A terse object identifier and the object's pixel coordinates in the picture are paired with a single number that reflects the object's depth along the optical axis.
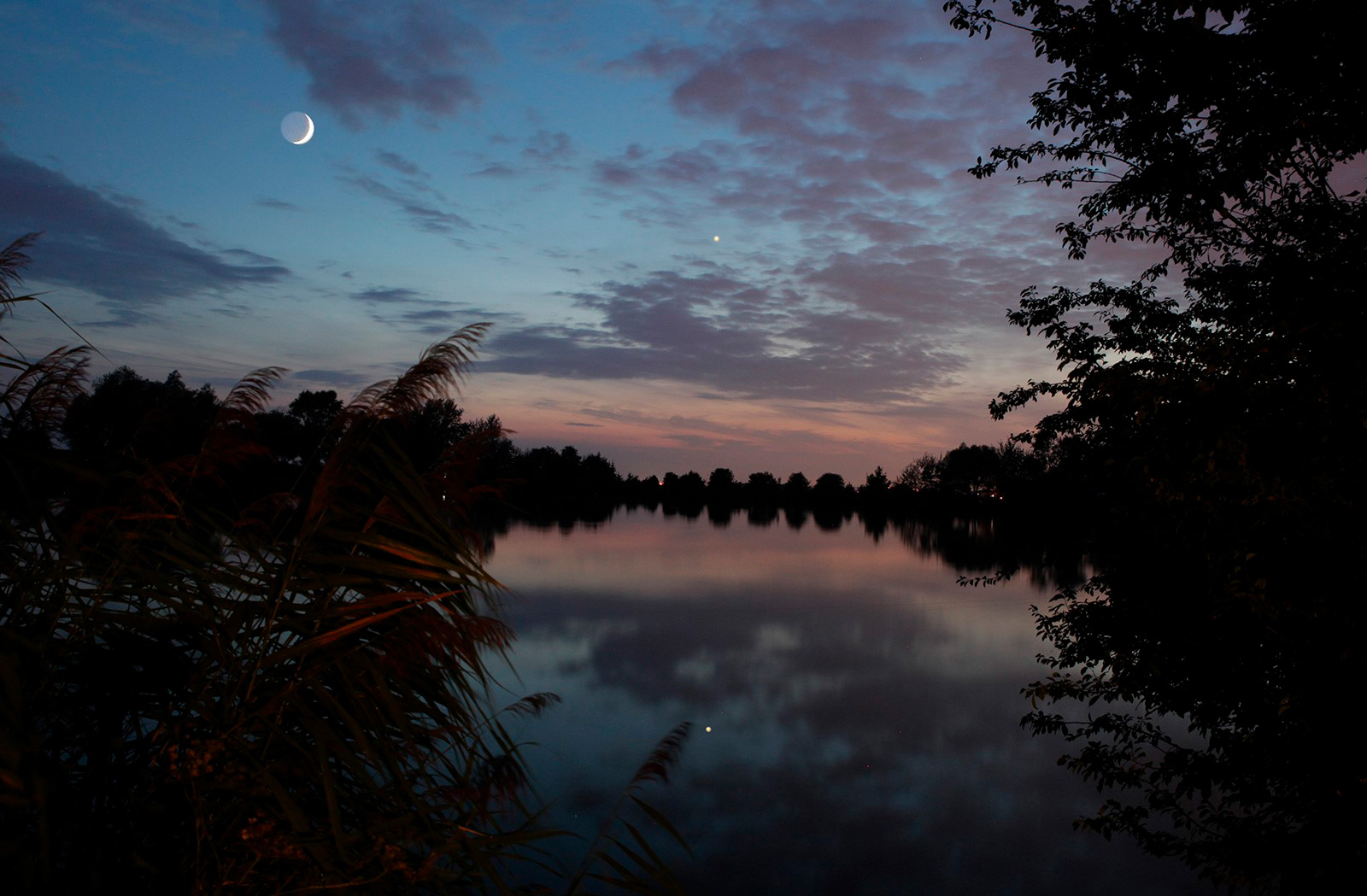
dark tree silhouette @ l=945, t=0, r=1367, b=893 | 5.12
